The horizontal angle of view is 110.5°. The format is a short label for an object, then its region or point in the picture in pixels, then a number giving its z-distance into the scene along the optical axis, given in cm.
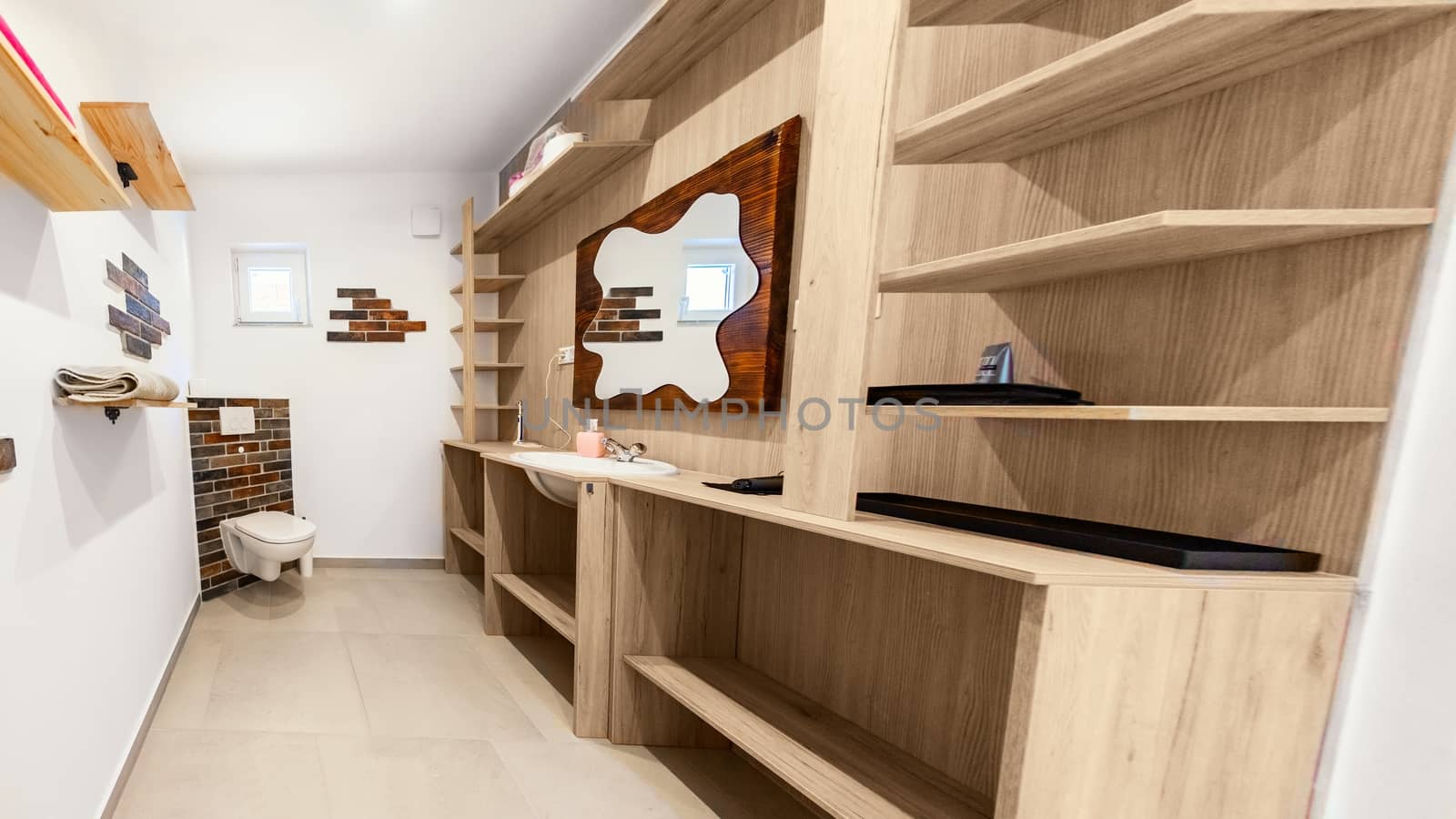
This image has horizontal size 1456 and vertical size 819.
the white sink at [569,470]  163
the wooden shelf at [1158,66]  62
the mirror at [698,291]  144
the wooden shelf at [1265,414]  65
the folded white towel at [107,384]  117
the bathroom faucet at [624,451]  185
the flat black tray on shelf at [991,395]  82
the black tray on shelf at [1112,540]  68
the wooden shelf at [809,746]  100
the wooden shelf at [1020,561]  65
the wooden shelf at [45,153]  73
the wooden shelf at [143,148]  138
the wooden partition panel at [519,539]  233
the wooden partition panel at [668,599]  155
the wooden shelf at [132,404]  116
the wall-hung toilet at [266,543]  249
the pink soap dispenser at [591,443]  207
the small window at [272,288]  309
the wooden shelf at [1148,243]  62
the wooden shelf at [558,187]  198
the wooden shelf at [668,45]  147
